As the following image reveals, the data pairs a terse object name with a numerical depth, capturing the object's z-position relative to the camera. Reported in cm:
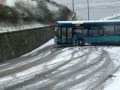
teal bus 2398
